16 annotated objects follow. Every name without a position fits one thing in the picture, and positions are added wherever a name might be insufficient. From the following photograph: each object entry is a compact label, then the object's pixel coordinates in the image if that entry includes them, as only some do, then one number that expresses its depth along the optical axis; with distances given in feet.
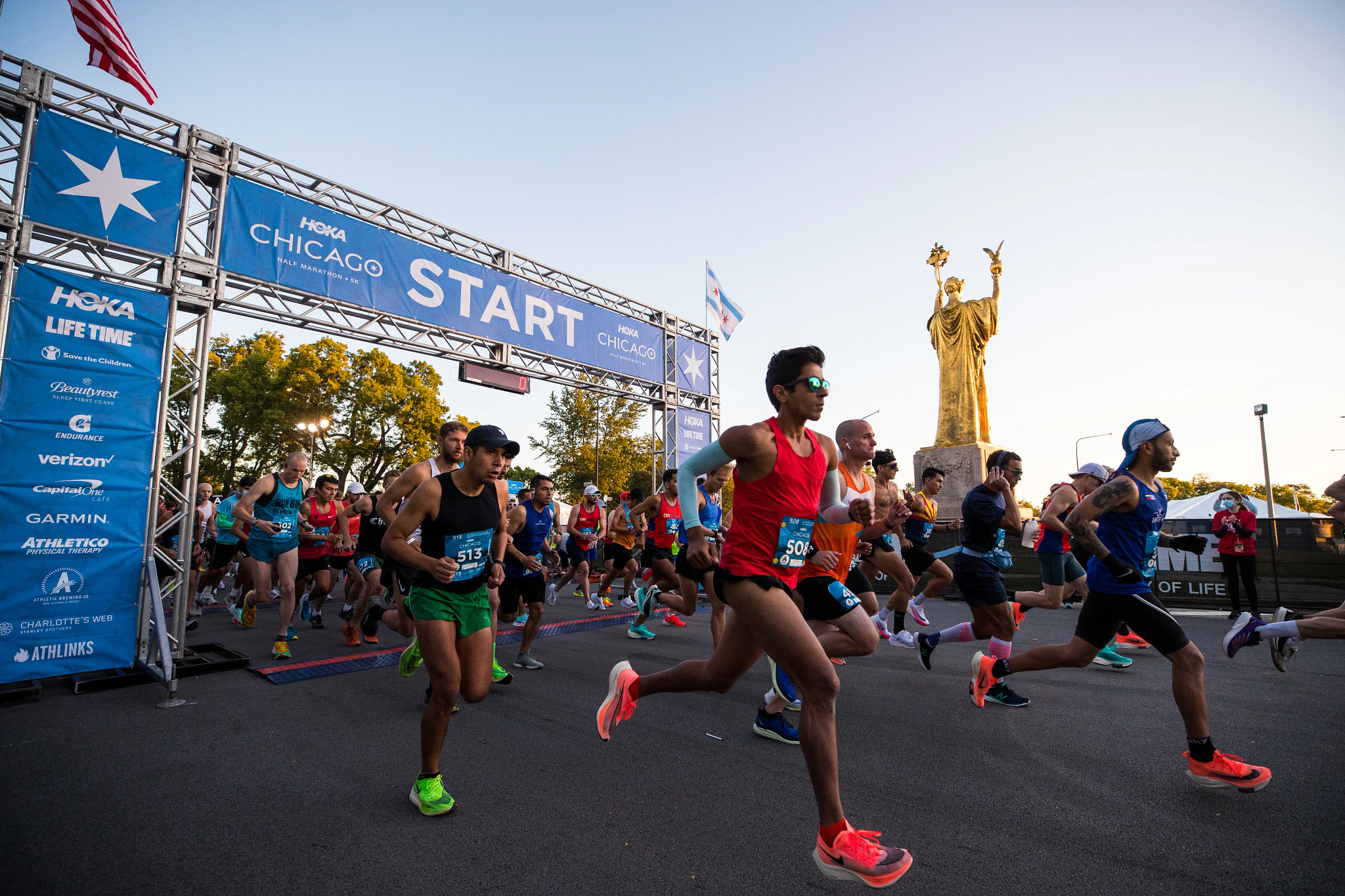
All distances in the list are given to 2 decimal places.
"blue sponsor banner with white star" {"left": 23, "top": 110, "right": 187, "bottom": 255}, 18.88
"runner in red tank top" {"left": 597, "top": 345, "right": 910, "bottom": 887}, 7.80
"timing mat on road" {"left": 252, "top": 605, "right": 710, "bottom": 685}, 18.84
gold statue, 67.15
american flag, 19.20
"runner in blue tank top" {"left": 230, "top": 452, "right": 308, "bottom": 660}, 22.44
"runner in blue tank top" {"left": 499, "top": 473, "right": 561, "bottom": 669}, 20.25
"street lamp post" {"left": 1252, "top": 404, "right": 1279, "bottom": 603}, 33.91
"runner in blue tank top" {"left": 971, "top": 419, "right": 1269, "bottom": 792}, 10.82
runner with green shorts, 10.07
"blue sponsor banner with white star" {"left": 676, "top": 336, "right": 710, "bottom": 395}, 51.06
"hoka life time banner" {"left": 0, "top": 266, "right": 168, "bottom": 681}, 17.29
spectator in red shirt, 29.53
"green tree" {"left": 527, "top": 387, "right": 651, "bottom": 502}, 122.31
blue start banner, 26.27
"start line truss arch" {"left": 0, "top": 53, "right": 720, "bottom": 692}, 18.43
